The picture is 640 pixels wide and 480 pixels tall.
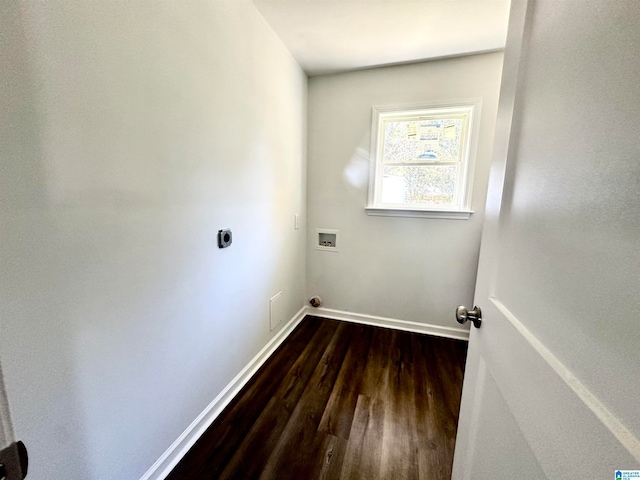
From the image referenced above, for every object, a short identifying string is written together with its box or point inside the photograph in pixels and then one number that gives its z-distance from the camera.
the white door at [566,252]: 0.33
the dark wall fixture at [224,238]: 1.39
